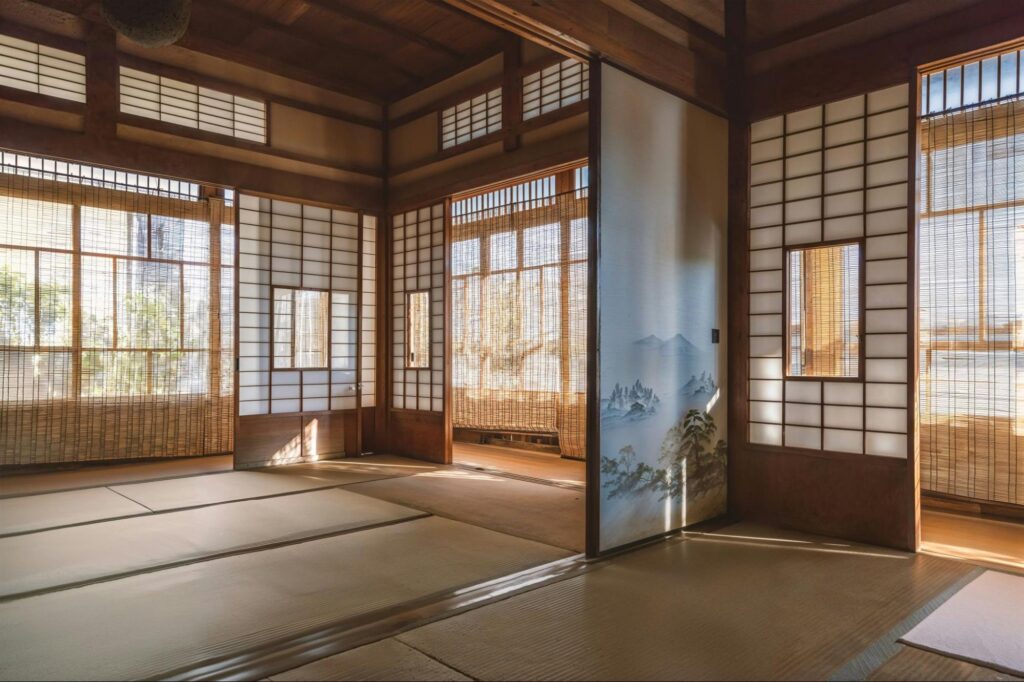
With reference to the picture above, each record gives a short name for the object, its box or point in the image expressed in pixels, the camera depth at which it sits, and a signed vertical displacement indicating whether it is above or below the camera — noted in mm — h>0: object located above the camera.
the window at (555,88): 4961 +1987
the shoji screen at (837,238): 3465 +579
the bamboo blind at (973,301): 3920 +260
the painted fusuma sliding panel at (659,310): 3348 +179
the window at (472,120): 5691 +1994
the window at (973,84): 3688 +1512
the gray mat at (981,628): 2193 -1039
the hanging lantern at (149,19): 3109 +1556
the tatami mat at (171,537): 2953 -1035
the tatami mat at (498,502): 3746 -1068
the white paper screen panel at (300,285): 5855 +543
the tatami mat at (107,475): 4824 -1073
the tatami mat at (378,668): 2025 -1025
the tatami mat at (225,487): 4406 -1066
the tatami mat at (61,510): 3758 -1040
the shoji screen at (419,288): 6176 +526
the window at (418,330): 6367 +120
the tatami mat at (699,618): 2113 -1034
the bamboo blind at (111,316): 5312 +228
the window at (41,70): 4828 +2031
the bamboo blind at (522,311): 6027 +313
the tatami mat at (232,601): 2133 -1023
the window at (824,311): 3873 +191
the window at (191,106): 5316 +2000
